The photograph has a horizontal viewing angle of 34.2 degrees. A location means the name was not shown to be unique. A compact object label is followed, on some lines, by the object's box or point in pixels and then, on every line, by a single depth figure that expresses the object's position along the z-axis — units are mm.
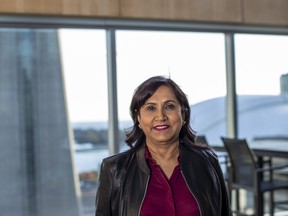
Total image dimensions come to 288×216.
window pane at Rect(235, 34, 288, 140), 5301
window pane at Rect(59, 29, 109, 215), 4570
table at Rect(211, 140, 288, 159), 4425
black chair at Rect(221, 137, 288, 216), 4047
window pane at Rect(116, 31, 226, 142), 4730
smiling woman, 1498
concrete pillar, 4336
